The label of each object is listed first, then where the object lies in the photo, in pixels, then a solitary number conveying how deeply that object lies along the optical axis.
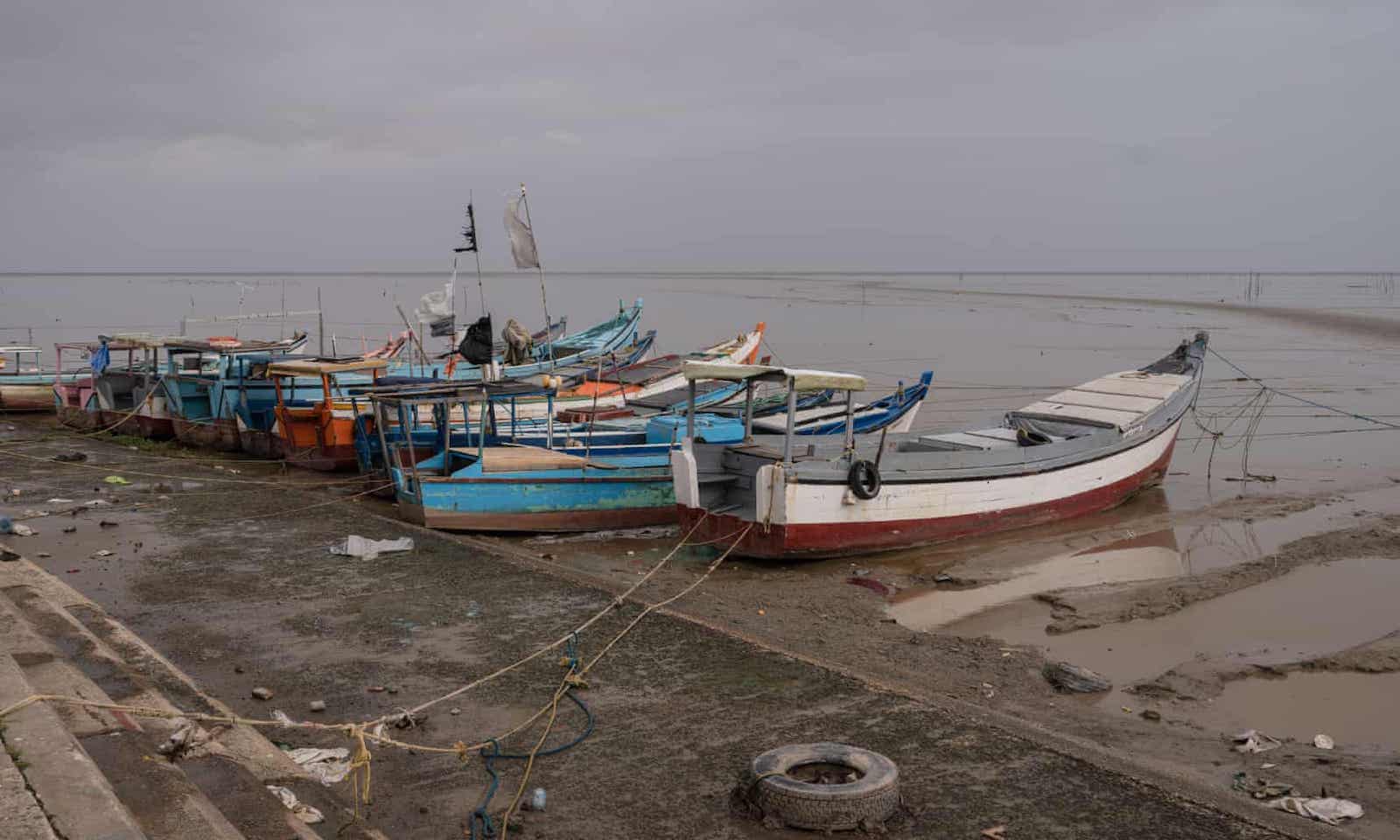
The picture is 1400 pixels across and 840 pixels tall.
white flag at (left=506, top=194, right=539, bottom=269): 15.24
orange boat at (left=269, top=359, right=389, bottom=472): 15.91
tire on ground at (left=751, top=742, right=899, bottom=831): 5.09
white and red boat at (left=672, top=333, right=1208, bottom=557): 11.15
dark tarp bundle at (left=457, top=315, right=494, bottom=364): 14.27
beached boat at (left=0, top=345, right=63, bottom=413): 23.36
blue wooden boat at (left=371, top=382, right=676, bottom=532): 12.08
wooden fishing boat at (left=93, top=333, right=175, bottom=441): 18.84
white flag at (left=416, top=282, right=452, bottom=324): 17.48
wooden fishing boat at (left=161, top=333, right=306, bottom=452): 17.23
